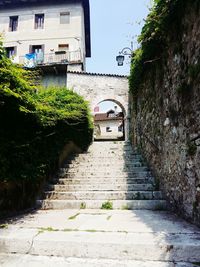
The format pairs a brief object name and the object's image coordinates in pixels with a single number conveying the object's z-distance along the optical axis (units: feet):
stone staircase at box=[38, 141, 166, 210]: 14.75
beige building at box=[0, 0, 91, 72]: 59.47
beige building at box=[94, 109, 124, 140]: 106.63
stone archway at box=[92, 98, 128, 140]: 48.12
